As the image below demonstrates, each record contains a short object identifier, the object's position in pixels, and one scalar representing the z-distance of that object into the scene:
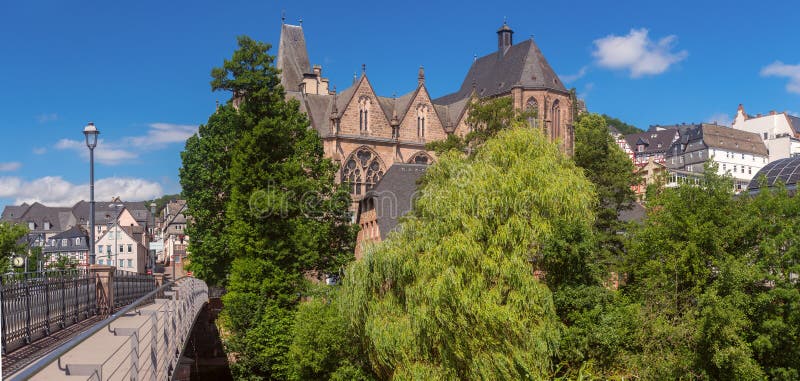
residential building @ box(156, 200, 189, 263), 94.15
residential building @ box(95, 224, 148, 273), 97.38
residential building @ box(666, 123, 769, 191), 104.50
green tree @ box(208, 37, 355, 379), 32.78
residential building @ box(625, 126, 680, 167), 123.25
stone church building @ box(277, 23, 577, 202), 60.38
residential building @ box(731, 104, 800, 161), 107.88
